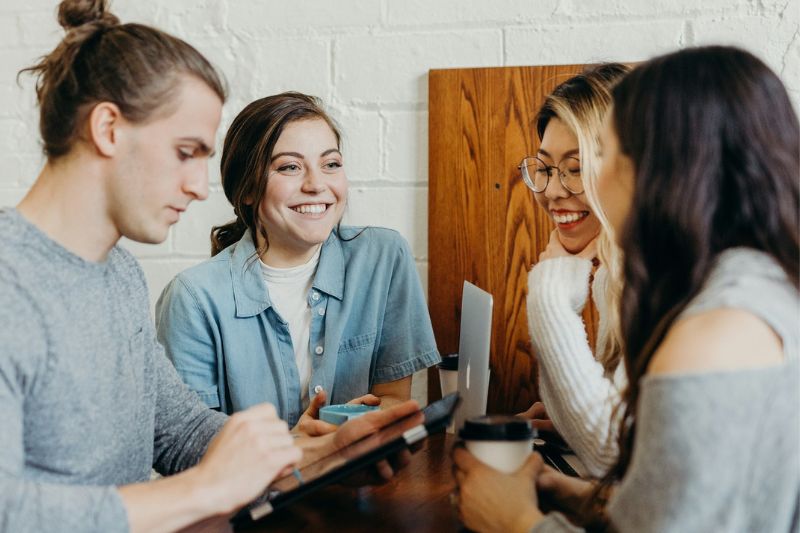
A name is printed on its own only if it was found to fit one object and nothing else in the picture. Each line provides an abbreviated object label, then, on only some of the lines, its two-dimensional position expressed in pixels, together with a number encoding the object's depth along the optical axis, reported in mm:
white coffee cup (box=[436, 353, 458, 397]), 1410
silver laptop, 1078
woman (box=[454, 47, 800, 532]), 648
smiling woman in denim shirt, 1550
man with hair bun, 833
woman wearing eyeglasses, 1167
